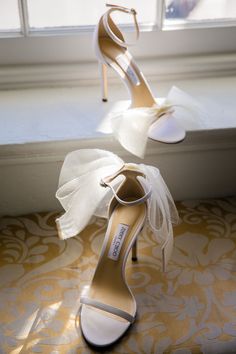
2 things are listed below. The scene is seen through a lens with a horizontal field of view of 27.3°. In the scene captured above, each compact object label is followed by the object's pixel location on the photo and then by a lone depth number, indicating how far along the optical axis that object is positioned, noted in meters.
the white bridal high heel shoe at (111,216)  0.81
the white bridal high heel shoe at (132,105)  0.95
